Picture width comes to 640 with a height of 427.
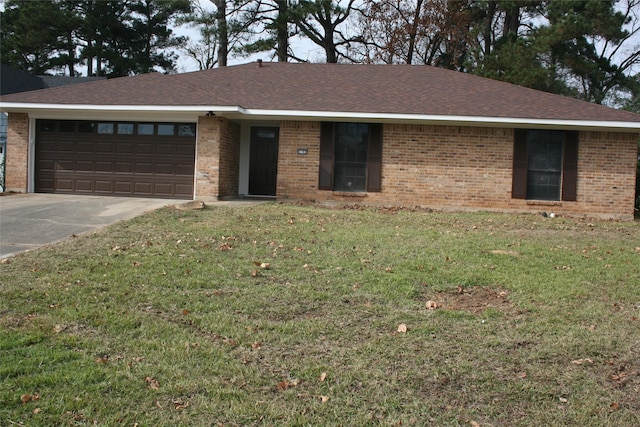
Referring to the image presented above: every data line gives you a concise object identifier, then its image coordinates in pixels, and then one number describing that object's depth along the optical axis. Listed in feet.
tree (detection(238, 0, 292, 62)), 92.02
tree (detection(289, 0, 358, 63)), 88.84
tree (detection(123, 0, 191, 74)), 106.99
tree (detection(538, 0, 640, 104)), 73.26
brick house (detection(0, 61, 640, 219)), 44.65
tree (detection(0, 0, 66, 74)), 100.22
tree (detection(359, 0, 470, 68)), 88.12
